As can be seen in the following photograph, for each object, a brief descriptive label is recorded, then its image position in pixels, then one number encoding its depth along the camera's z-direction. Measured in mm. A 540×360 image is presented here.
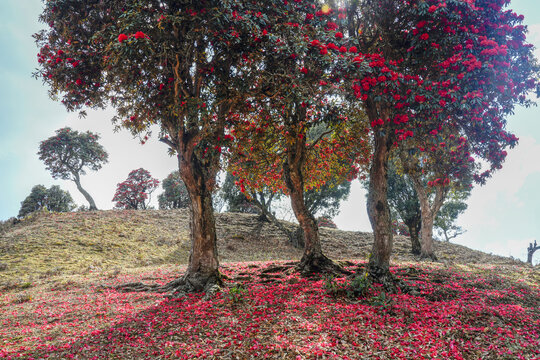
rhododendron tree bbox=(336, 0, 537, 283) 8102
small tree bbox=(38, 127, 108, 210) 34156
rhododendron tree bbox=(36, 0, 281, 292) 8094
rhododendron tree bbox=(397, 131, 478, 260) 13023
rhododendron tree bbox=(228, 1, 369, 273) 7992
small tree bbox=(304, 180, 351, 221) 27953
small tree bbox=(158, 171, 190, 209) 40812
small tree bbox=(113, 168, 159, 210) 38969
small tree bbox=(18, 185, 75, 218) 35875
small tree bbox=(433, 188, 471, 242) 30828
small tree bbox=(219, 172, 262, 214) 28797
